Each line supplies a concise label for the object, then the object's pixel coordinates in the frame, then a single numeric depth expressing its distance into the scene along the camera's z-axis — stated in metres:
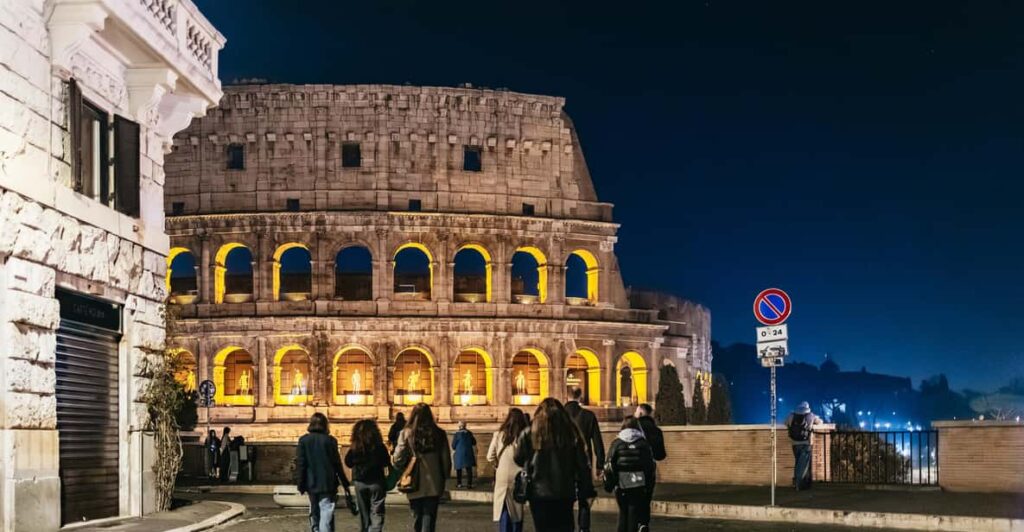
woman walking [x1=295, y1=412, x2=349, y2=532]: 15.89
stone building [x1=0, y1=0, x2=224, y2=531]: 15.73
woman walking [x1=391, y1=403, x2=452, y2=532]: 14.68
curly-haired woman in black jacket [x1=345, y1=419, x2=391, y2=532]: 15.55
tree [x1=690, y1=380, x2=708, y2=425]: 60.81
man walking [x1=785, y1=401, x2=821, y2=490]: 25.47
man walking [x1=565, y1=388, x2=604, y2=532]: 16.71
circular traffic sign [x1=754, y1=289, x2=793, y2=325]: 22.16
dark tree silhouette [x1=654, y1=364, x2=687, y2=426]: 58.22
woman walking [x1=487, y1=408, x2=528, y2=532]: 14.16
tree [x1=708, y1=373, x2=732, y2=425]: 63.21
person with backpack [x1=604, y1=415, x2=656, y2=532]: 14.97
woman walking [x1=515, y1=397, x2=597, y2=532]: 12.34
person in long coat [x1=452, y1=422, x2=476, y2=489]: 31.45
